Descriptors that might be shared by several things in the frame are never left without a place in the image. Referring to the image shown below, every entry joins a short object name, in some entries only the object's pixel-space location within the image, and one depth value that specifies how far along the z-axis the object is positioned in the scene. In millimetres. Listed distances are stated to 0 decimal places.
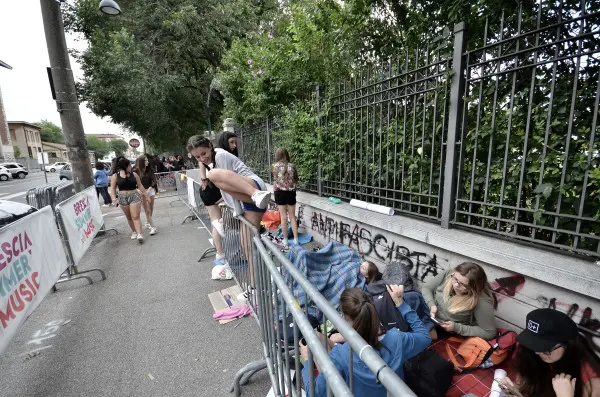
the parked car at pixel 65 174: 19477
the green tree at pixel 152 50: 13609
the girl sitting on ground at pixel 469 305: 2508
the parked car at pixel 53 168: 44312
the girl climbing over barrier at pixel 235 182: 2953
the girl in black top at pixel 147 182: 6828
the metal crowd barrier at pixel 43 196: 5750
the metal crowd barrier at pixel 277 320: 929
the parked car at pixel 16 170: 31866
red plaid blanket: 2215
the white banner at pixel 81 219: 4426
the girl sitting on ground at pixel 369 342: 1571
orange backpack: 2373
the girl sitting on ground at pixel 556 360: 1703
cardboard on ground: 3656
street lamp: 7027
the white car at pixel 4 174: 30359
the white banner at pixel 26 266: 2578
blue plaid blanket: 3617
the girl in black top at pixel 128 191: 6145
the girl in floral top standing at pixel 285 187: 5202
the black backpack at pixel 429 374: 2125
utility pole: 6082
